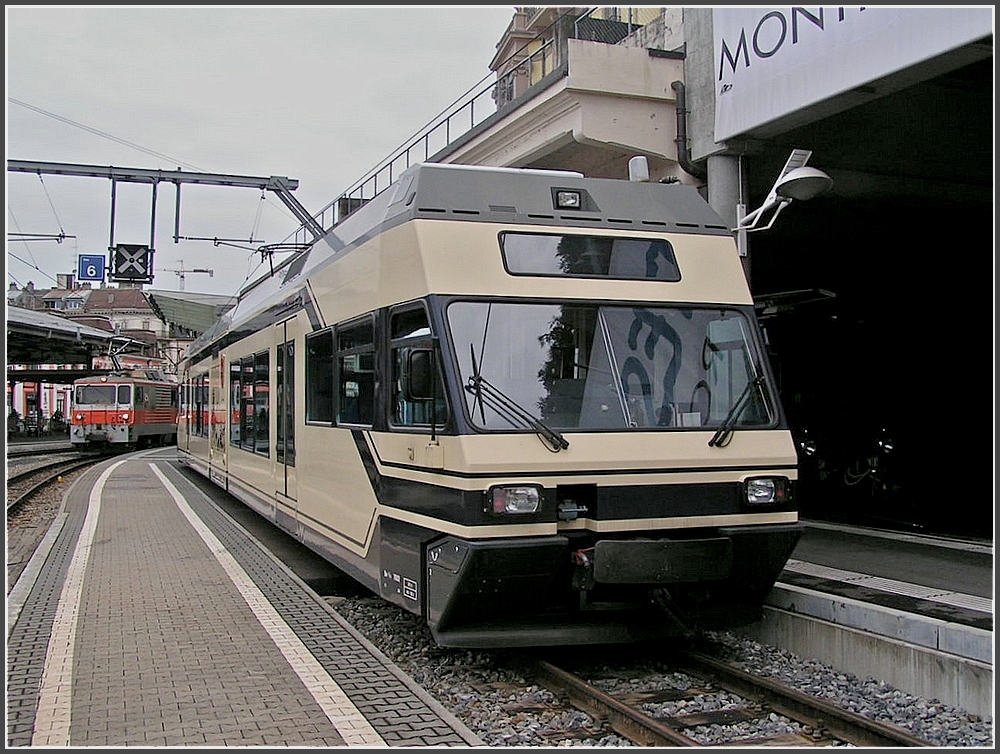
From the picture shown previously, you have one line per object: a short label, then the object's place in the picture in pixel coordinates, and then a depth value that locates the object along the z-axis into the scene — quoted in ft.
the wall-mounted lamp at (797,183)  29.40
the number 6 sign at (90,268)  102.58
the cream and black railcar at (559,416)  20.80
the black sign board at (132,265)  73.00
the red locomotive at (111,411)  128.36
